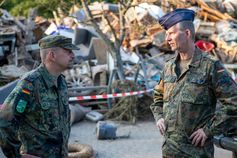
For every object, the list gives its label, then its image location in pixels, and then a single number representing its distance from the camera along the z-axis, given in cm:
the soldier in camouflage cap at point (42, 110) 293
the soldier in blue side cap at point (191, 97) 307
